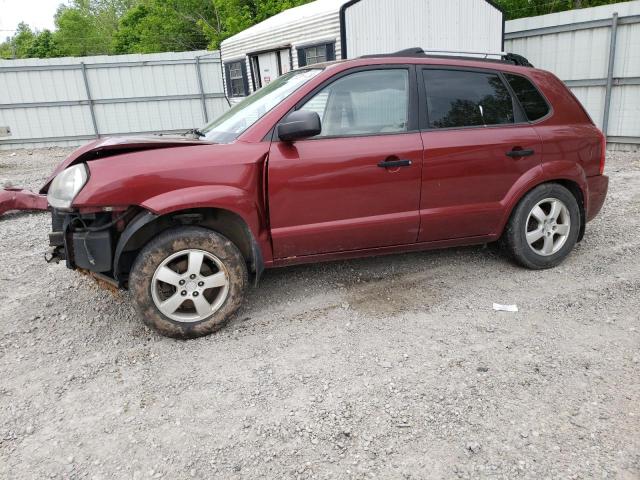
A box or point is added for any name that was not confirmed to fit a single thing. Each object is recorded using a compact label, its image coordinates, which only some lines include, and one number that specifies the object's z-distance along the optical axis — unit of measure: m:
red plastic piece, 6.95
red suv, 3.36
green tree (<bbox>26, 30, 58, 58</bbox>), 43.47
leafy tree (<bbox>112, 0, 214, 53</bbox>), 27.94
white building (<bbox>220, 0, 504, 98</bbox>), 9.80
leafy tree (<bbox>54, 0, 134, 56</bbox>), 44.38
